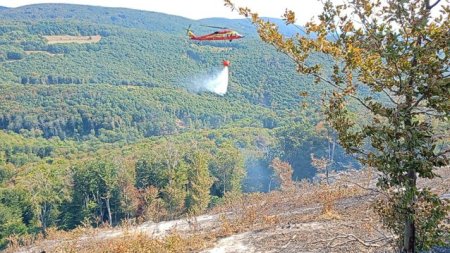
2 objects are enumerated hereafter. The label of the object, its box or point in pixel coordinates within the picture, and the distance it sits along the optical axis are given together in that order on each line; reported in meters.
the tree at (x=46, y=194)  36.19
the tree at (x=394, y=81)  3.33
